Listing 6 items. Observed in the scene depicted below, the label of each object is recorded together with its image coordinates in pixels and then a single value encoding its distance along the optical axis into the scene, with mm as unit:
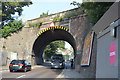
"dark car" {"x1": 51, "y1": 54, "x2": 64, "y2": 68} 30562
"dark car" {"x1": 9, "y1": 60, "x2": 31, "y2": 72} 21703
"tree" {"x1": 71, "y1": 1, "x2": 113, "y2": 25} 12830
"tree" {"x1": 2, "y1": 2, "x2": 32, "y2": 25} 26156
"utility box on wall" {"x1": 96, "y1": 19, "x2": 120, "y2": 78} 6422
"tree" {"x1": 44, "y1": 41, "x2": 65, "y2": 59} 70750
